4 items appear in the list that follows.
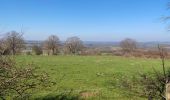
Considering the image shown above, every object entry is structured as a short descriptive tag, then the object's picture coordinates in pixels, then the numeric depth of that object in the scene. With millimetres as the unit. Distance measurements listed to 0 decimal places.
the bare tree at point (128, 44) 46413
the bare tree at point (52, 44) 40671
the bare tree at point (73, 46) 41884
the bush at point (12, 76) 3420
